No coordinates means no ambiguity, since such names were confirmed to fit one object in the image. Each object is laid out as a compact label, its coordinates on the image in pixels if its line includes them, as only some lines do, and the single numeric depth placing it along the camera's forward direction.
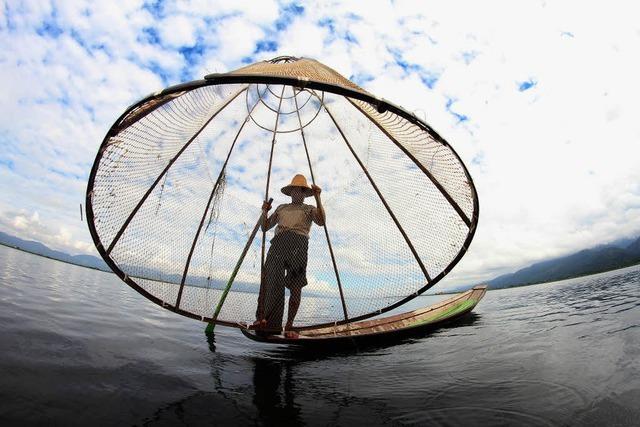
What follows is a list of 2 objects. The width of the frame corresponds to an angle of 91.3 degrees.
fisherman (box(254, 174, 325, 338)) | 5.27
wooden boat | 5.56
